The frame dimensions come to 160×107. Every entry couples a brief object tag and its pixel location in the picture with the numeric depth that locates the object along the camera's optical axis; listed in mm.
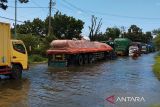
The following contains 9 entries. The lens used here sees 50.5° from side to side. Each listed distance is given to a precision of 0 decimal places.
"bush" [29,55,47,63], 17750
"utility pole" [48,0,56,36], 24565
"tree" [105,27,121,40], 52258
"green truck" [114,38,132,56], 26476
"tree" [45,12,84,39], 36910
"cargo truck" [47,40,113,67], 14395
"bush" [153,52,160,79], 10895
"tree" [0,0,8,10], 14470
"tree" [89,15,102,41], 35377
